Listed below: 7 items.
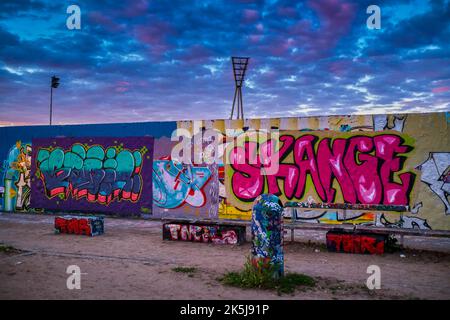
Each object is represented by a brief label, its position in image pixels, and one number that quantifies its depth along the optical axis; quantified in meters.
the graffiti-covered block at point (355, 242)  8.72
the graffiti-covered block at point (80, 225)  10.83
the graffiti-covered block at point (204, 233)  9.74
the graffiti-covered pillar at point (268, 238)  6.34
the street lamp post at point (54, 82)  33.41
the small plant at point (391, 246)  8.81
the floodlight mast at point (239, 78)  21.14
